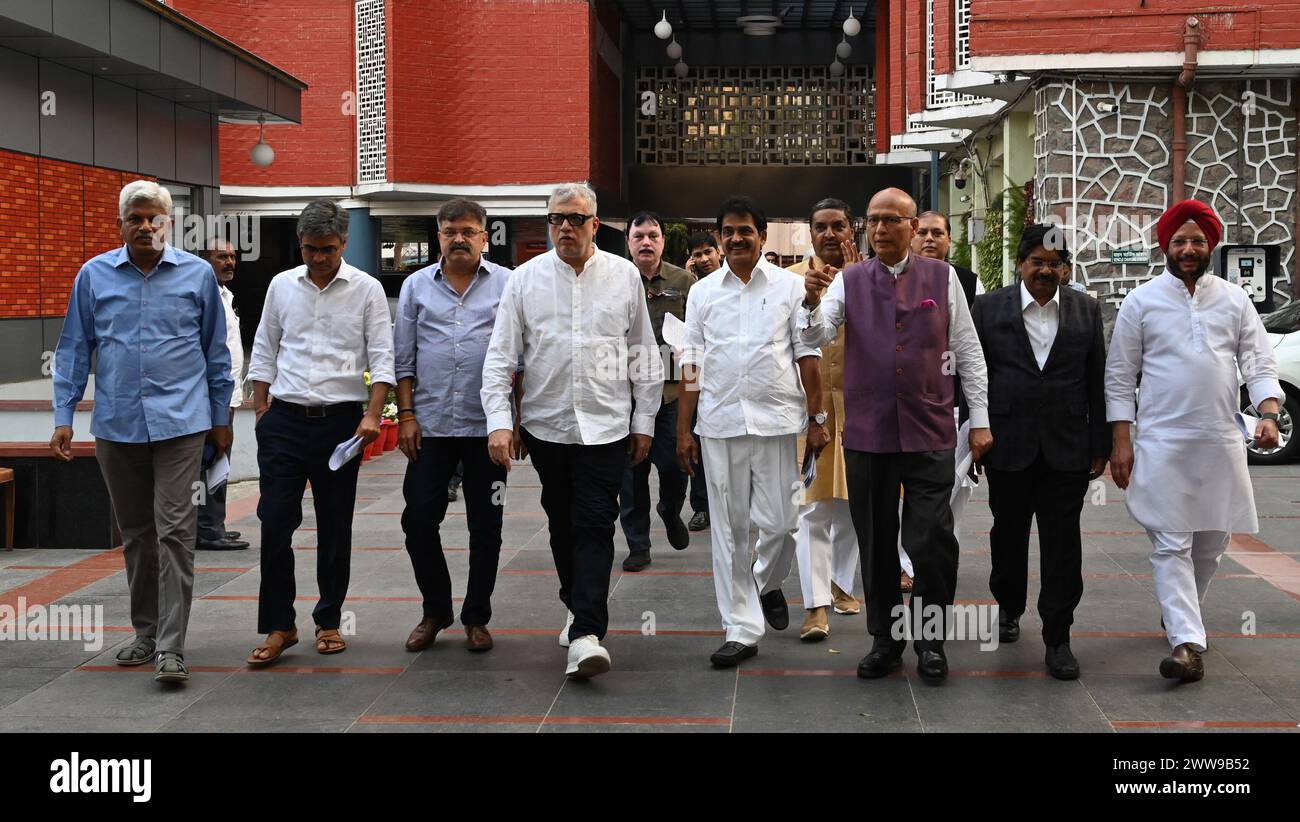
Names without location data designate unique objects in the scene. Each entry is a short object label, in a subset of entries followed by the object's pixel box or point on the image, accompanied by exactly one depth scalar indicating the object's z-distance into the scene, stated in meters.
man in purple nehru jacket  5.62
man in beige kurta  6.41
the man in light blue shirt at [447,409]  6.13
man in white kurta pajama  5.73
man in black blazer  5.84
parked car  12.56
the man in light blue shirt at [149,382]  5.71
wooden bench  8.79
